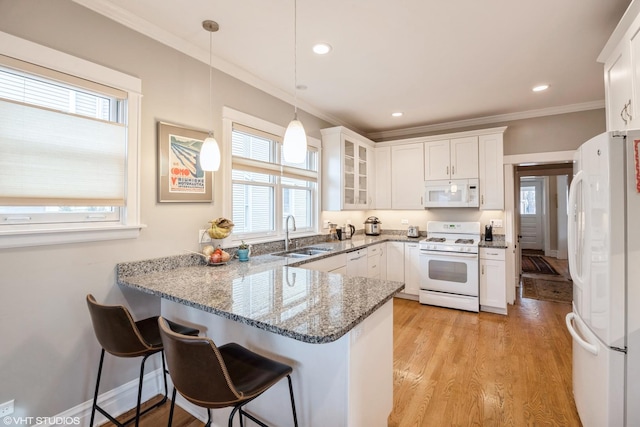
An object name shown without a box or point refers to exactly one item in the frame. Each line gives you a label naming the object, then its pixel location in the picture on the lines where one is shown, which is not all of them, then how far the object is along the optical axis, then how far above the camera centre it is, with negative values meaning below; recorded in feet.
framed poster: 7.09 +1.23
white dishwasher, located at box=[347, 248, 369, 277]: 11.51 -1.94
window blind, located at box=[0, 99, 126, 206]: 4.98 +1.08
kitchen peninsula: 4.17 -1.83
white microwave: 13.52 +1.00
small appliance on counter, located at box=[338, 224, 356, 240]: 14.22 -0.78
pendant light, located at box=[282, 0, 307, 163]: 5.63 +1.39
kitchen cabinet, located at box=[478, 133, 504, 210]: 13.03 +1.92
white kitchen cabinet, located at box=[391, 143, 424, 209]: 14.85 +1.99
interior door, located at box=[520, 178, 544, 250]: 26.63 +0.08
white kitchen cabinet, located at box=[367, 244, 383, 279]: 13.06 -2.10
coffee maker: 13.41 -0.89
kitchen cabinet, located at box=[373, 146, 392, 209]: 15.75 +2.00
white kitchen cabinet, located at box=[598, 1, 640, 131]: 5.14 +2.78
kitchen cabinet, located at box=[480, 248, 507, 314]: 12.01 -2.74
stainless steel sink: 10.39 -1.36
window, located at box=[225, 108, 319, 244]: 9.34 +1.08
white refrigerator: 4.39 -1.00
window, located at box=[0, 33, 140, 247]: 5.01 +1.30
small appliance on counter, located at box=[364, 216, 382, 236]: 16.15 -0.61
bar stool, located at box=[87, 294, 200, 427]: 4.69 -1.95
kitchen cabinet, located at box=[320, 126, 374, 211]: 13.10 +2.14
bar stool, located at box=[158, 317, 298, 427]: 3.48 -1.99
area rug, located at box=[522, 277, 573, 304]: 14.26 -3.98
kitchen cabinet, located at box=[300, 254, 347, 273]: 9.25 -1.65
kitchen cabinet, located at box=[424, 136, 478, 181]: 13.55 +2.66
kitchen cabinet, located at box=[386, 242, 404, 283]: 14.33 -2.25
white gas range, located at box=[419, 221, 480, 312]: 12.30 -2.44
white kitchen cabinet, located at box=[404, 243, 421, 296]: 13.91 -2.52
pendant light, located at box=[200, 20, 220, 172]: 6.68 +1.42
